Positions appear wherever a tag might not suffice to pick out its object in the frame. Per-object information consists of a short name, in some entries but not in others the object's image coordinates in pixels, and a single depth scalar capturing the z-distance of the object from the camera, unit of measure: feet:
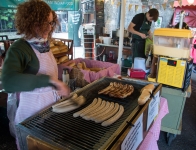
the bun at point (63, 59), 9.61
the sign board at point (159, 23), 22.70
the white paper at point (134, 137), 3.37
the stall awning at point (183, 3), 18.43
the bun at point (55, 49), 9.50
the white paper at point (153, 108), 4.83
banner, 11.55
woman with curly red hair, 3.45
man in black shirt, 12.66
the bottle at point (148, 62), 10.79
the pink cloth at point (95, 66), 7.86
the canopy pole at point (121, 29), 11.16
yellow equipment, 6.81
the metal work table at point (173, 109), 7.39
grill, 3.10
